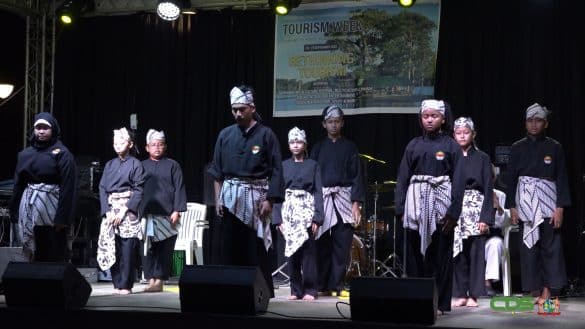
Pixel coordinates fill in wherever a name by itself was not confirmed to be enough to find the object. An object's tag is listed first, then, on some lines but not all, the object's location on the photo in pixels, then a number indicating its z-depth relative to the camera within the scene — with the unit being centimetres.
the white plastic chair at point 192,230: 1058
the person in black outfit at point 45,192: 642
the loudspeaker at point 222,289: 491
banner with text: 1077
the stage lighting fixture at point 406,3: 995
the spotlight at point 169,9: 1070
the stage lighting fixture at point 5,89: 1172
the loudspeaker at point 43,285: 520
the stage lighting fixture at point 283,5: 1030
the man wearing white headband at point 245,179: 580
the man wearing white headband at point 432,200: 555
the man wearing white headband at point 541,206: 684
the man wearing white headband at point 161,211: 802
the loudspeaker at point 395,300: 459
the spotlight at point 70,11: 1090
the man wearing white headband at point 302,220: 731
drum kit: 908
